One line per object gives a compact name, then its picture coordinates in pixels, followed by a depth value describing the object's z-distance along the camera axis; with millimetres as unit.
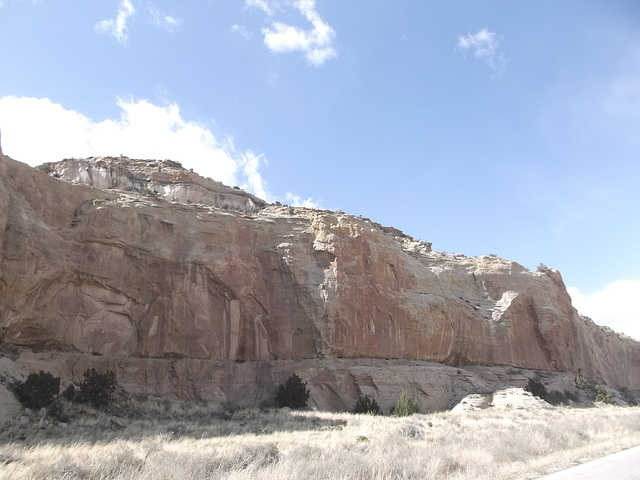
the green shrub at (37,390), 17875
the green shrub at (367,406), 28250
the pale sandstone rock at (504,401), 31234
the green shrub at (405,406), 27438
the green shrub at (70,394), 20372
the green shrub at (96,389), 20766
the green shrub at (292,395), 26734
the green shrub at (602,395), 42250
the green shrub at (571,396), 40688
